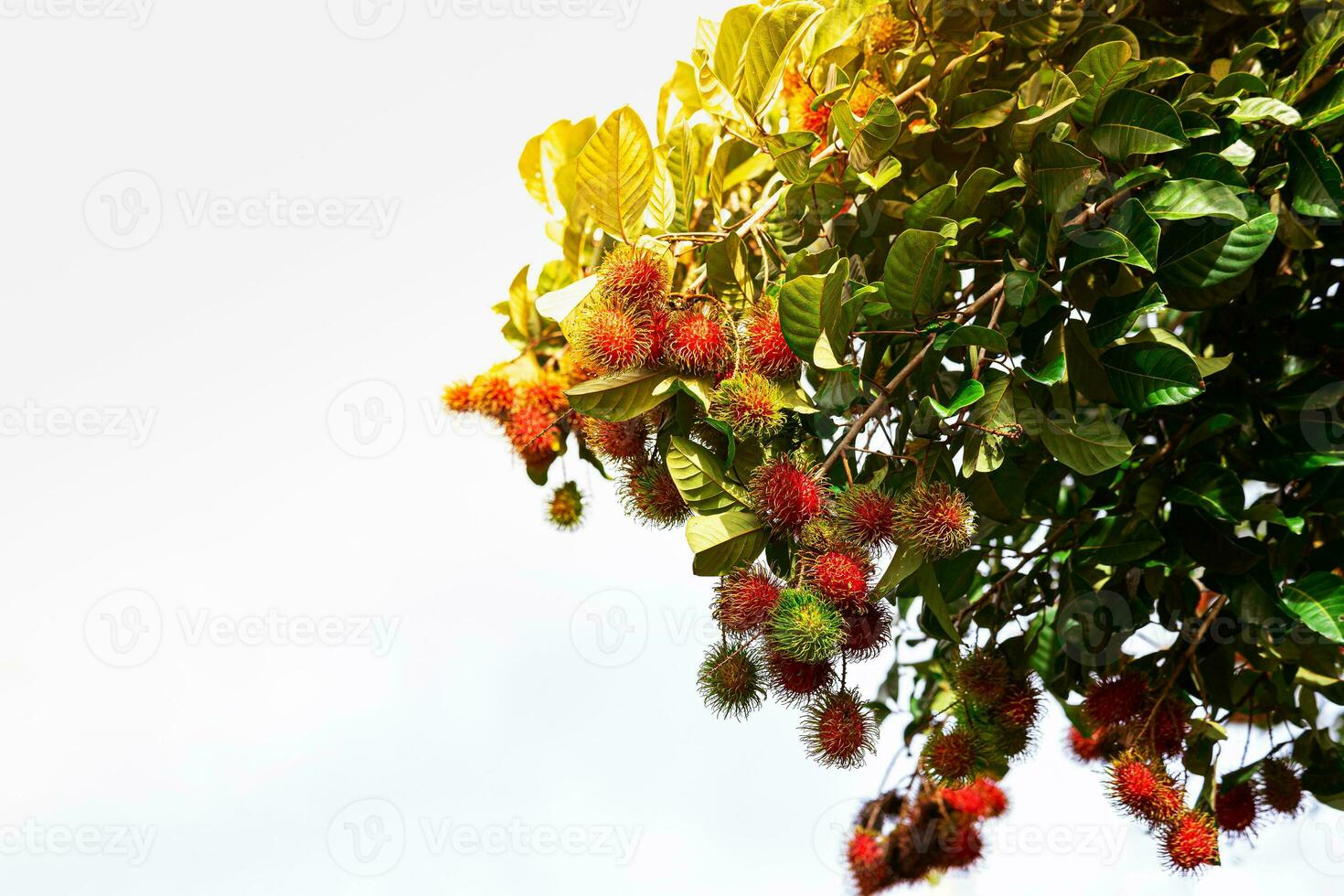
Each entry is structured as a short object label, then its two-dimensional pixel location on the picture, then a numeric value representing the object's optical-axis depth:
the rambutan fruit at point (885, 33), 2.91
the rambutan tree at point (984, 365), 2.67
